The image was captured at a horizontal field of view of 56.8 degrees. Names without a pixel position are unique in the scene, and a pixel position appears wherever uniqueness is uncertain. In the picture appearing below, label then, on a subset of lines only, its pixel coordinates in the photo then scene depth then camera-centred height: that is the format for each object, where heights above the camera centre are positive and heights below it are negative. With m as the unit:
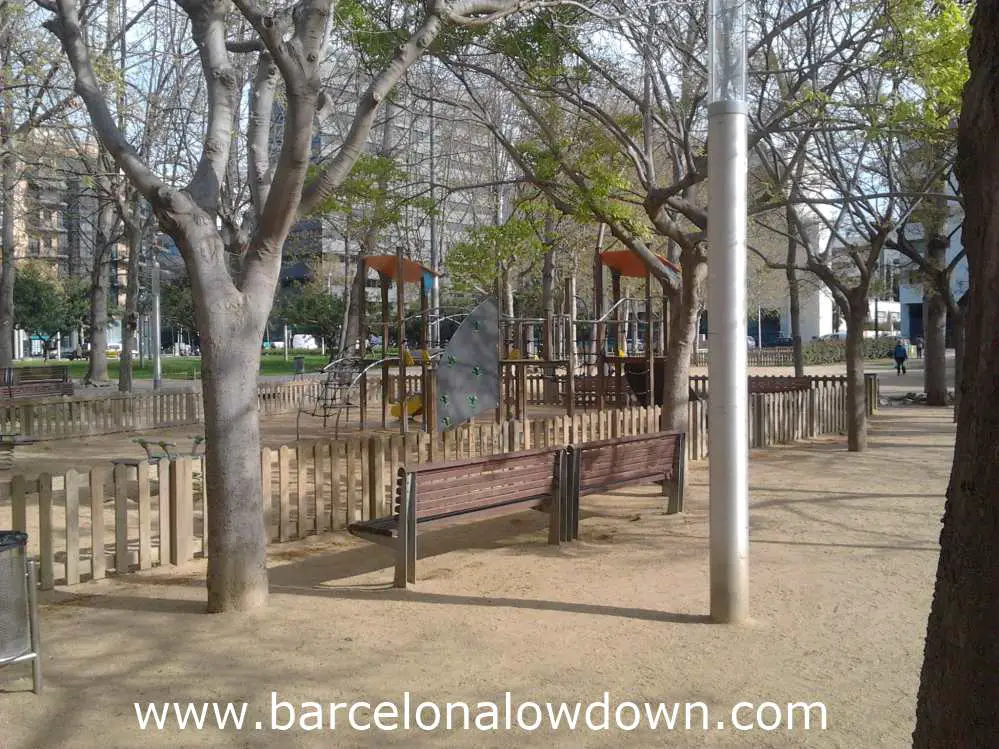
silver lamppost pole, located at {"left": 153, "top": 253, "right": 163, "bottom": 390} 23.91 +1.07
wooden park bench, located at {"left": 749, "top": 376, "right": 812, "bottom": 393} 19.21 -0.39
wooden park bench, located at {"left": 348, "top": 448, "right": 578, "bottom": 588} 7.09 -1.05
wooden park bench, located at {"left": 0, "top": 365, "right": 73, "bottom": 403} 20.66 -0.20
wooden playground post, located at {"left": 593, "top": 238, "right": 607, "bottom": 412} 22.72 +1.67
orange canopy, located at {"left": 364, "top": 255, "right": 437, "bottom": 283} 20.38 +2.31
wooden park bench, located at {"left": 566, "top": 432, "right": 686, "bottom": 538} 8.82 -0.99
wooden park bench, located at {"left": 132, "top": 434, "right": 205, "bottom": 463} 10.13 -1.11
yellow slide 18.68 -0.77
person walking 39.81 +0.29
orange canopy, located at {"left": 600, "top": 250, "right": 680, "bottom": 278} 22.45 +2.60
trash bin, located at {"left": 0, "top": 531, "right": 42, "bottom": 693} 4.79 -1.22
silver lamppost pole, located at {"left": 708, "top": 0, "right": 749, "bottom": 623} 5.96 +0.04
